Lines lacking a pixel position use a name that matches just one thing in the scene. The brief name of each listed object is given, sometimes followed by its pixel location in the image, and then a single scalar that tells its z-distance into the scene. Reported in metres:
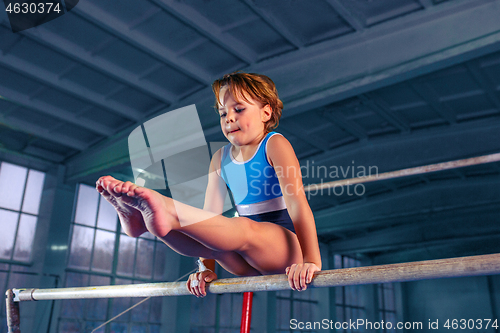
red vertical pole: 1.80
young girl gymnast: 1.11
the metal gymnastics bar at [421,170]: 3.12
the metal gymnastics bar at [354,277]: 1.00
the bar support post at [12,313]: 1.97
